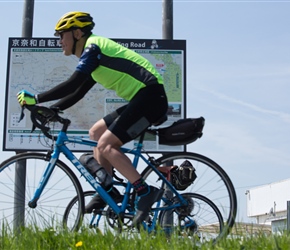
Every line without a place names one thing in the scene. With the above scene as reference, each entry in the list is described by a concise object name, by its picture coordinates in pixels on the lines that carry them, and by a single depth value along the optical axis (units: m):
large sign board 15.06
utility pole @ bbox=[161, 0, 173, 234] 15.21
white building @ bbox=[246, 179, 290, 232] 51.88
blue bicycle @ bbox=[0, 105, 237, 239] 6.65
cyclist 6.49
